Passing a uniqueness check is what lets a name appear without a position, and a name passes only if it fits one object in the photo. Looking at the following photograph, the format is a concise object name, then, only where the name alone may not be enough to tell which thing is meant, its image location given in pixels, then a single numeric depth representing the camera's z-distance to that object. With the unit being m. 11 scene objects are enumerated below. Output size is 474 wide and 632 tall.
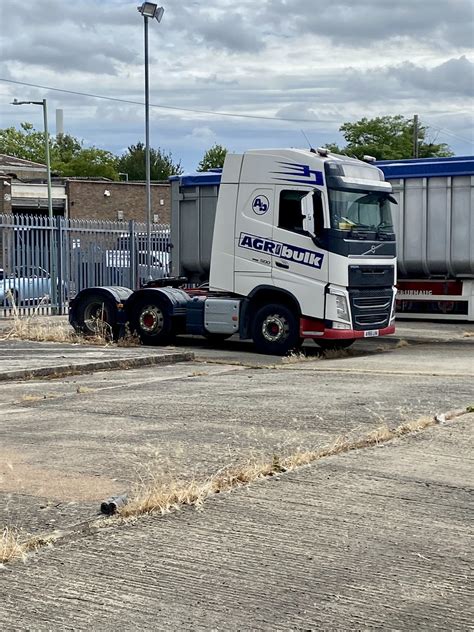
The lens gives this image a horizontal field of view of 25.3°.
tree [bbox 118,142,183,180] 94.19
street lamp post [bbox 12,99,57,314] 26.00
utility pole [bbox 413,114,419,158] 68.17
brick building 58.16
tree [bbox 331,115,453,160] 78.44
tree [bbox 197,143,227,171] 93.69
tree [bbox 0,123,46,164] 112.25
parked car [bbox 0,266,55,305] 25.03
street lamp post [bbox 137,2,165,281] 28.45
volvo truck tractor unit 17.19
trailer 21.81
